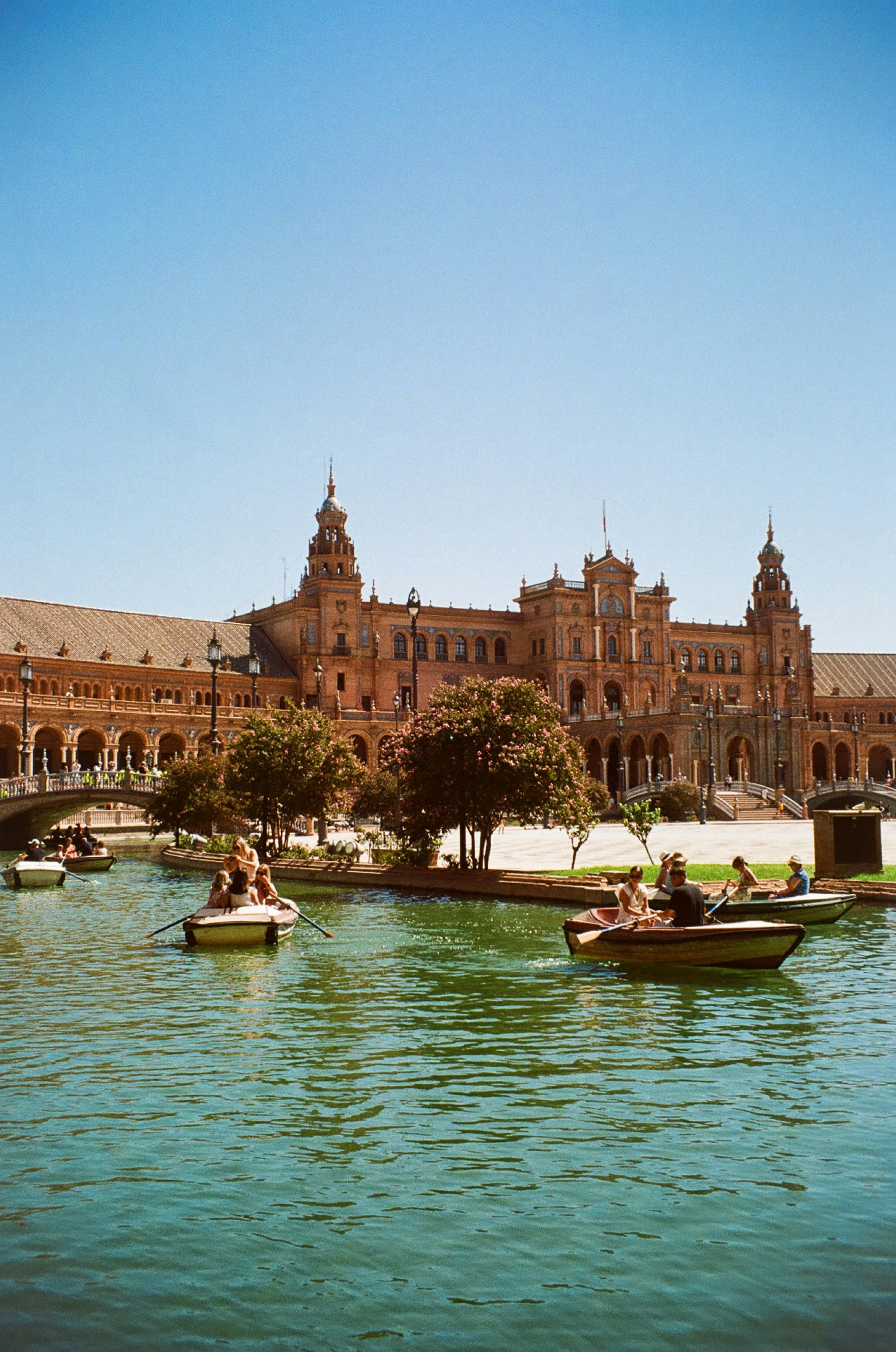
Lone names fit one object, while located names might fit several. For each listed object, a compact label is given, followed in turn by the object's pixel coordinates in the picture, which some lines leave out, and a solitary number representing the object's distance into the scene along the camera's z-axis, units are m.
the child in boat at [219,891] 22.12
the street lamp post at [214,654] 35.75
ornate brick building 80.00
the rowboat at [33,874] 32.78
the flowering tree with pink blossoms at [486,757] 29.05
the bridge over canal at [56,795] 49.44
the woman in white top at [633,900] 18.73
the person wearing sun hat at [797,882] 21.64
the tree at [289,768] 35.91
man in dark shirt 17.97
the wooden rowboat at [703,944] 17.30
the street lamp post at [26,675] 43.72
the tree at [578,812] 29.36
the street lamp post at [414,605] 31.98
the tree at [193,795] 43.28
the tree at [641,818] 30.86
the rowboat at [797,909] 20.11
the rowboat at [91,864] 38.19
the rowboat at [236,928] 20.94
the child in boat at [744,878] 21.23
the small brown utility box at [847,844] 27.11
